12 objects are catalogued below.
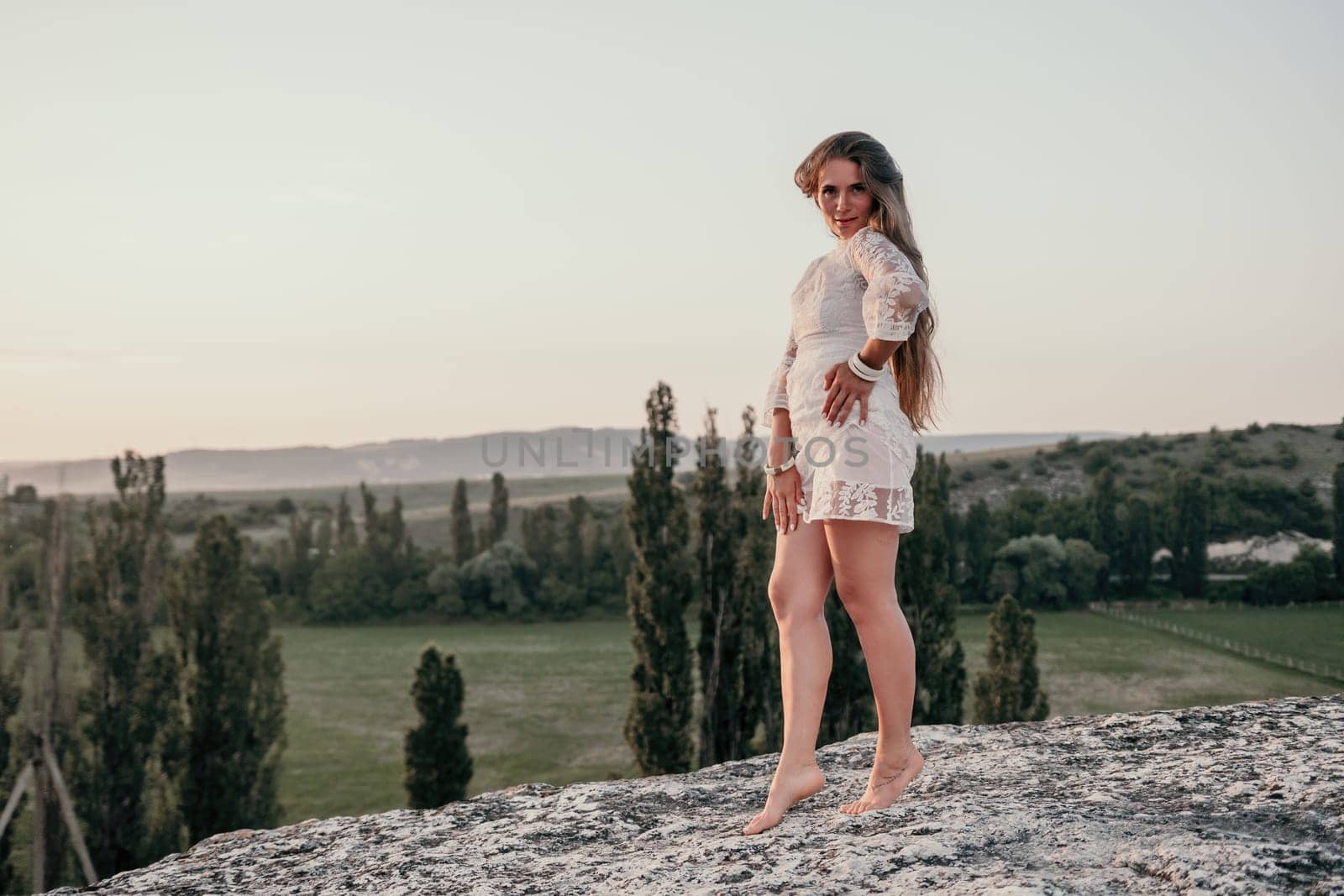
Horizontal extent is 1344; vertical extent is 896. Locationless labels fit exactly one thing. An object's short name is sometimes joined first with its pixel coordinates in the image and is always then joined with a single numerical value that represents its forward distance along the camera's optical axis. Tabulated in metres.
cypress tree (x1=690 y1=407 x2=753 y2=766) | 22.16
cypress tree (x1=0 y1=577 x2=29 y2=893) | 17.53
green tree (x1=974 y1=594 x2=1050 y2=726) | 21.86
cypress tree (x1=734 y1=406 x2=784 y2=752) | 22.09
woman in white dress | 3.19
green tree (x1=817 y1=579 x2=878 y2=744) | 20.73
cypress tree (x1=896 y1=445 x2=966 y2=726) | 22.69
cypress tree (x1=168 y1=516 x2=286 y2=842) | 20.83
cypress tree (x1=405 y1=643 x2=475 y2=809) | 21.84
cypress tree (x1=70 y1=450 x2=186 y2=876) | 20.02
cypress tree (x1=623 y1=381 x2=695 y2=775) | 21.55
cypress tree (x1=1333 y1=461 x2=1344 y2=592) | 30.58
